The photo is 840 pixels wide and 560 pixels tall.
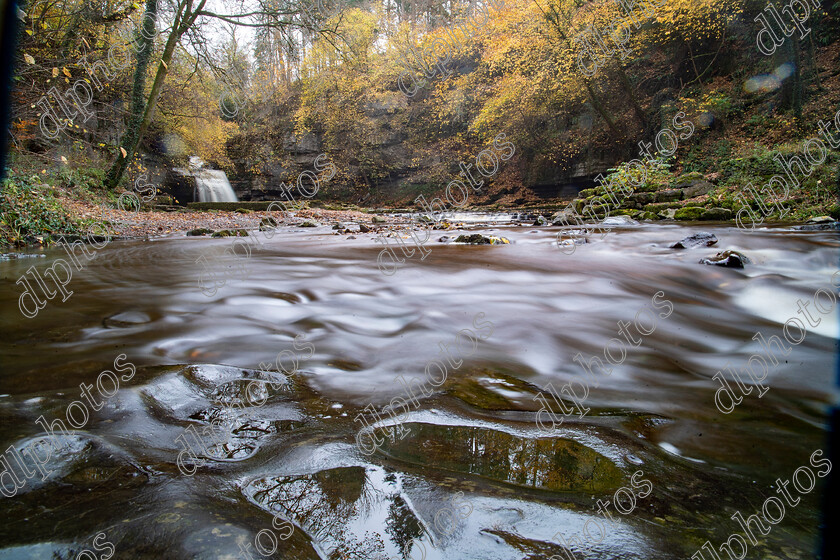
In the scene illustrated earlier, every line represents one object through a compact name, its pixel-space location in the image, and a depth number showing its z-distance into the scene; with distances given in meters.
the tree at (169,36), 10.06
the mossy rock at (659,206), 12.62
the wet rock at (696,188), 13.14
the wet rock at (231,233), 11.02
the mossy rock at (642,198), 13.75
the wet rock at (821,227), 7.98
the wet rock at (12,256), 6.88
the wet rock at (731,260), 5.67
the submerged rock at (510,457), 1.41
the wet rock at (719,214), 10.88
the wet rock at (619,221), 11.86
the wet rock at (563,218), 12.75
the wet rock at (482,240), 9.11
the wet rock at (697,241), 7.28
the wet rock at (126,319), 3.11
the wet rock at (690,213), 11.27
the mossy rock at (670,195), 13.34
